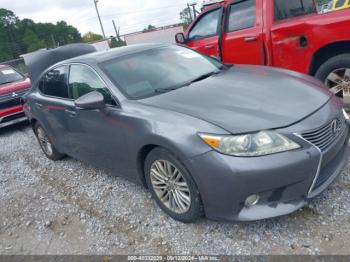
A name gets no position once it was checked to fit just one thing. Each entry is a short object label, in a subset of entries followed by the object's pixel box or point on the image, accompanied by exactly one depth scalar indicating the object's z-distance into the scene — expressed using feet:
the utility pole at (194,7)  36.05
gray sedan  8.00
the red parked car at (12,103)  25.33
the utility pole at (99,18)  125.31
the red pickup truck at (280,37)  13.92
